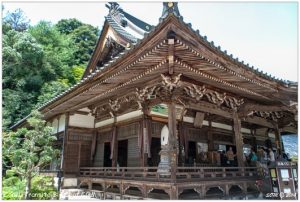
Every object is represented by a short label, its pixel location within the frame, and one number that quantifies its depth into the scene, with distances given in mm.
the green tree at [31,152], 8367
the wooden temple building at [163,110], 6666
